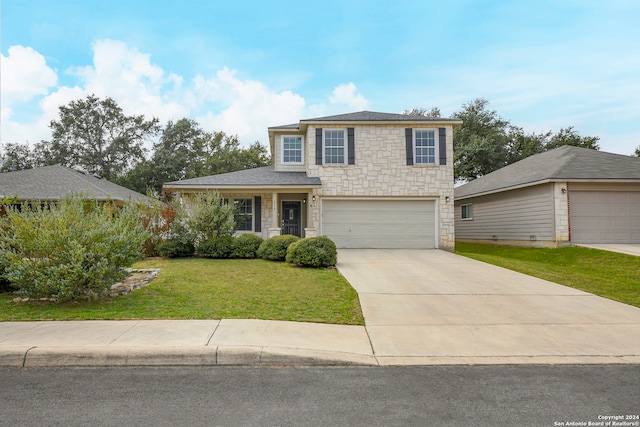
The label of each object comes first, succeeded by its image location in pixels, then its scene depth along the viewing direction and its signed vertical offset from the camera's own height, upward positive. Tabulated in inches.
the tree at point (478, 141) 1221.7 +254.9
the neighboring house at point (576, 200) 600.7 +29.7
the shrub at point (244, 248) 499.5 -35.4
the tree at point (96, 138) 1366.9 +314.2
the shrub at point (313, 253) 416.5 -36.0
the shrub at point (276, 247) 471.5 -33.9
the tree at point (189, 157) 1353.3 +239.4
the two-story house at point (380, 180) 627.5 +66.1
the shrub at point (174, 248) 500.9 -35.3
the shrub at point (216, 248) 497.0 -35.1
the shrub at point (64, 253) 250.7 -21.0
